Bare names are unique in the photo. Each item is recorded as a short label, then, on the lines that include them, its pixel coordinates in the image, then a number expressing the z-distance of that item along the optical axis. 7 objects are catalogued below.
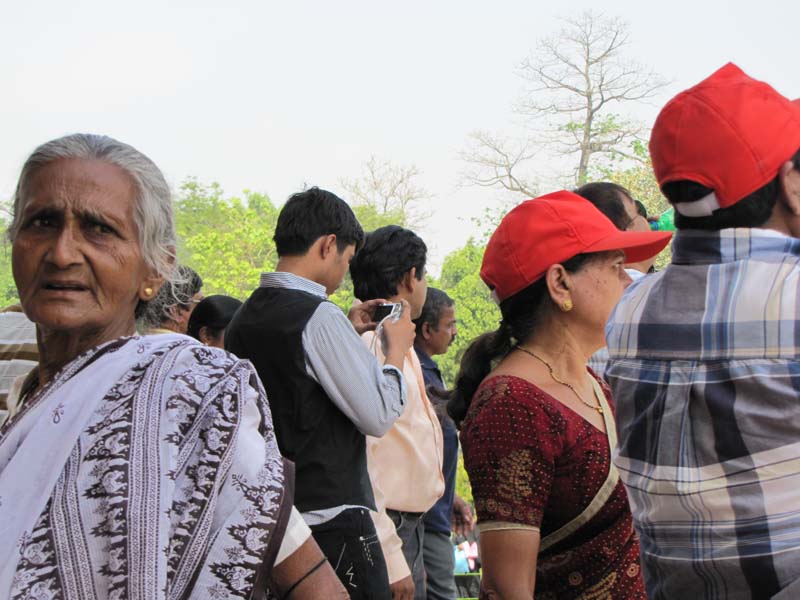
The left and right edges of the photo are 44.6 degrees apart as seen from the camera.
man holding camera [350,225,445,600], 4.25
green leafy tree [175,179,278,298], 25.61
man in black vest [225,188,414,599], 3.32
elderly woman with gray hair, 1.56
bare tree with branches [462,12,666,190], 23.67
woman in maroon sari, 2.28
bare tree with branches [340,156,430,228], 28.59
